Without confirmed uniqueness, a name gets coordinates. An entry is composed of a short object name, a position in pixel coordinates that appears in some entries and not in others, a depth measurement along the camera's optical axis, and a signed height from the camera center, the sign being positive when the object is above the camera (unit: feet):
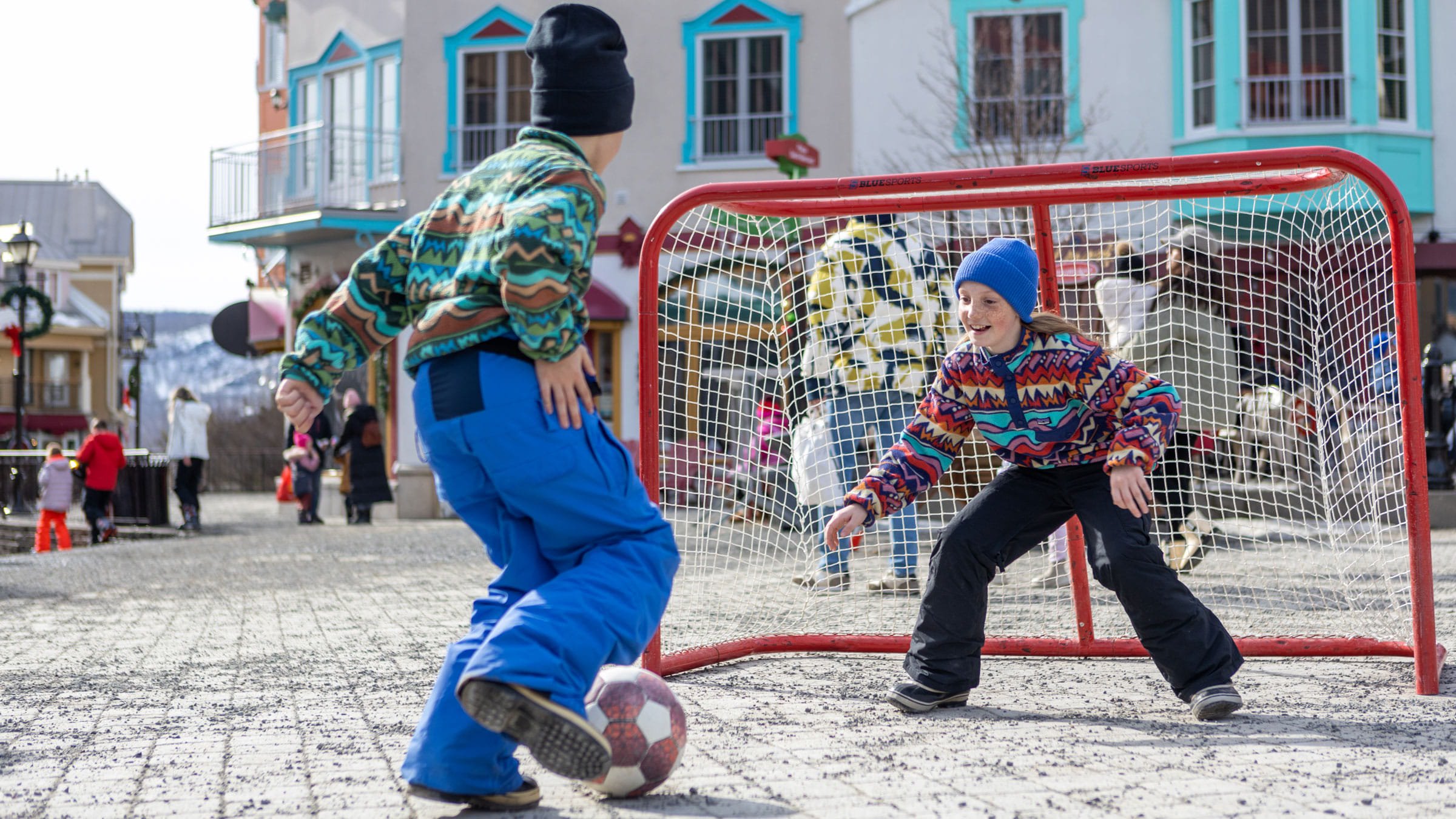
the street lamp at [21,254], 65.16 +9.02
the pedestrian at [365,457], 53.26 -0.46
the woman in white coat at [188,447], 53.72 -0.02
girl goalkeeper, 12.68 -0.34
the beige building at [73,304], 200.13 +21.59
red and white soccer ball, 9.86 -2.03
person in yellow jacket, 20.95 +1.62
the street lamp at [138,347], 131.75 +9.37
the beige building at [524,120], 62.80 +14.74
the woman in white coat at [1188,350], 21.22 +1.35
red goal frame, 13.99 +2.38
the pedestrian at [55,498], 51.24 -1.86
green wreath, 70.75 +7.75
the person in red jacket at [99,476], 52.03 -1.08
